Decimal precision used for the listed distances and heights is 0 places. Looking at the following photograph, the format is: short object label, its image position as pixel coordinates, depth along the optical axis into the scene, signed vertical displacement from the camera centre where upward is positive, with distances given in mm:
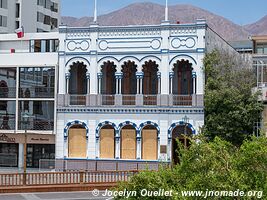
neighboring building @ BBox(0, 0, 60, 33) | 58531 +10328
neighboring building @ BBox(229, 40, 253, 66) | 63656 +8164
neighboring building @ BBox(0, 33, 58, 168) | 38344 +519
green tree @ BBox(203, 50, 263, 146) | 34344 +265
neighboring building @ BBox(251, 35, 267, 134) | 35562 +2686
